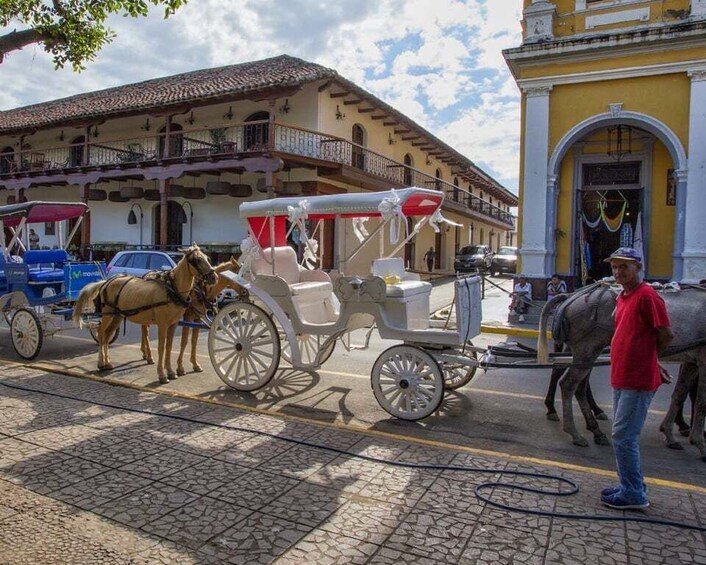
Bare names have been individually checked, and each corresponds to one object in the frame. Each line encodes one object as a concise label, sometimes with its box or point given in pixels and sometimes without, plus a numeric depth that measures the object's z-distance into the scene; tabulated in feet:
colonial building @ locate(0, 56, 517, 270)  62.03
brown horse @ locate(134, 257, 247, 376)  24.64
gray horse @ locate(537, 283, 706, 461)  15.83
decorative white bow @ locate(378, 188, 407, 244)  19.04
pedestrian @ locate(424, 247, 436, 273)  92.81
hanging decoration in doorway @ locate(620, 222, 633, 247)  41.14
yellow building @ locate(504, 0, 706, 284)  36.94
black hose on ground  11.62
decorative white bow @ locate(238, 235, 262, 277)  22.90
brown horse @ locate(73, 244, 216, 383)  23.27
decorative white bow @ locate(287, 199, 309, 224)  21.12
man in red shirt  12.01
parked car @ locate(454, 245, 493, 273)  90.64
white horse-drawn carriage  18.37
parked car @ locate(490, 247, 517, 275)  92.03
